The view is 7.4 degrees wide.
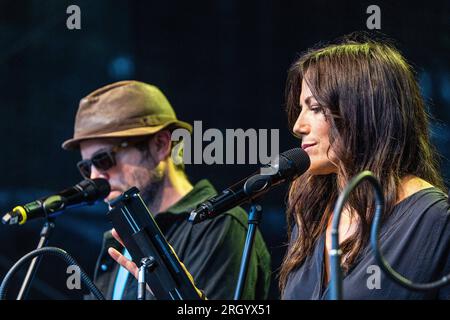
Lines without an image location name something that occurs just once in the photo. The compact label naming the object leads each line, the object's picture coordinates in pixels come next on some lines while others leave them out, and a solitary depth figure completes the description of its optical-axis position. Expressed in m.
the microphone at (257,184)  4.50
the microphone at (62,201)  4.83
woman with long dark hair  4.55
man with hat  5.10
